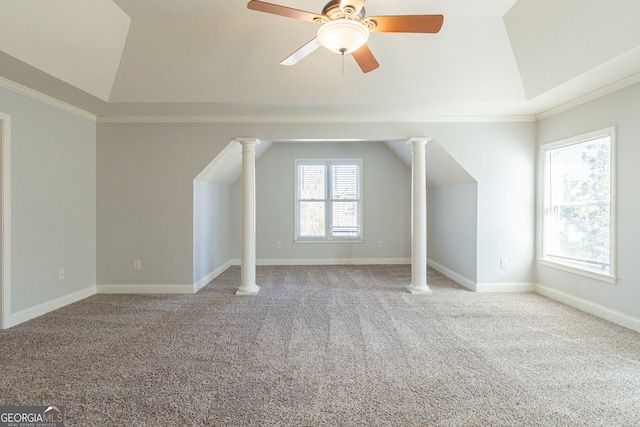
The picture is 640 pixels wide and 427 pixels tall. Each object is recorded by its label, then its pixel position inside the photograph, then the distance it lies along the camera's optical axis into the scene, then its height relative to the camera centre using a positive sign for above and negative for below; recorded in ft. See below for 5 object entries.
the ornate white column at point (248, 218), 13.12 -0.18
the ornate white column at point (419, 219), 13.16 -0.21
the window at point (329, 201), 19.71 +0.87
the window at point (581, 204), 9.98 +0.41
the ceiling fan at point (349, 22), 6.01 +4.09
